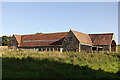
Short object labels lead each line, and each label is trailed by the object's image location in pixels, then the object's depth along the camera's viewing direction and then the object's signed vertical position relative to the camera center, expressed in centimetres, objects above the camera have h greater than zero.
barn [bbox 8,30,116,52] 4778 -6
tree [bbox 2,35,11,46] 8771 +81
